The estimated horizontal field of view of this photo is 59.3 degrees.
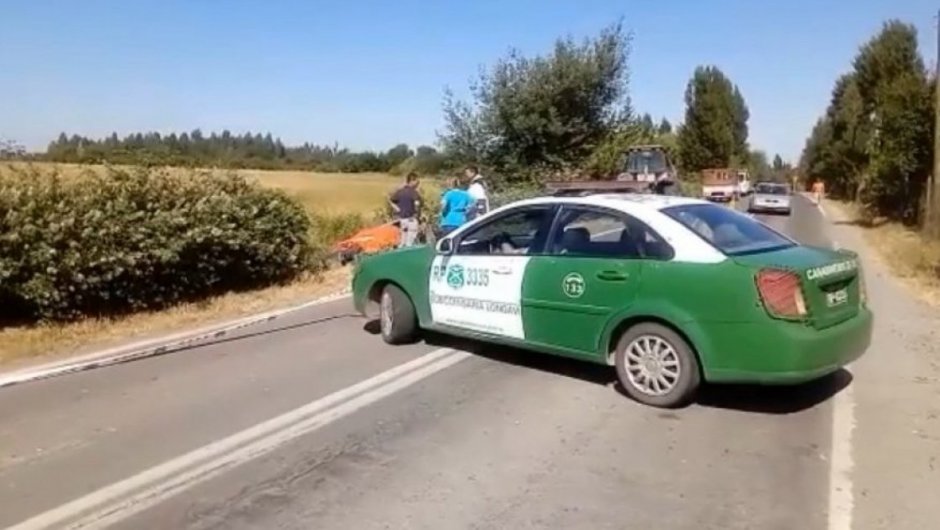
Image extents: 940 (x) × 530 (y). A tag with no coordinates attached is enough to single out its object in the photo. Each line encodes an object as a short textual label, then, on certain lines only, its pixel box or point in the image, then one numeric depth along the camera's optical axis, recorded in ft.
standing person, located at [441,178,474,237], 45.57
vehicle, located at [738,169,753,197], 207.33
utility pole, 60.18
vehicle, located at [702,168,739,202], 161.68
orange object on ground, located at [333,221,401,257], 50.42
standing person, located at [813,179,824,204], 200.07
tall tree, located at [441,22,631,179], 91.61
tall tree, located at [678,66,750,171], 260.83
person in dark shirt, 48.96
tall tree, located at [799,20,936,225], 82.28
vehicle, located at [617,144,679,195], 82.22
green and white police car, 18.02
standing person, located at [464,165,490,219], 47.01
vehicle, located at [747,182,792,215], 122.42
